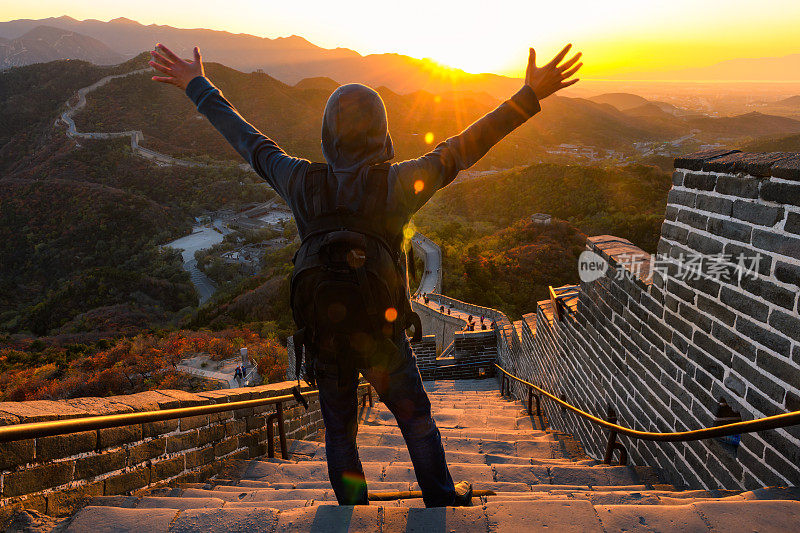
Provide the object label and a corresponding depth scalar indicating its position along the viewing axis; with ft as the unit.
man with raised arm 4.92
